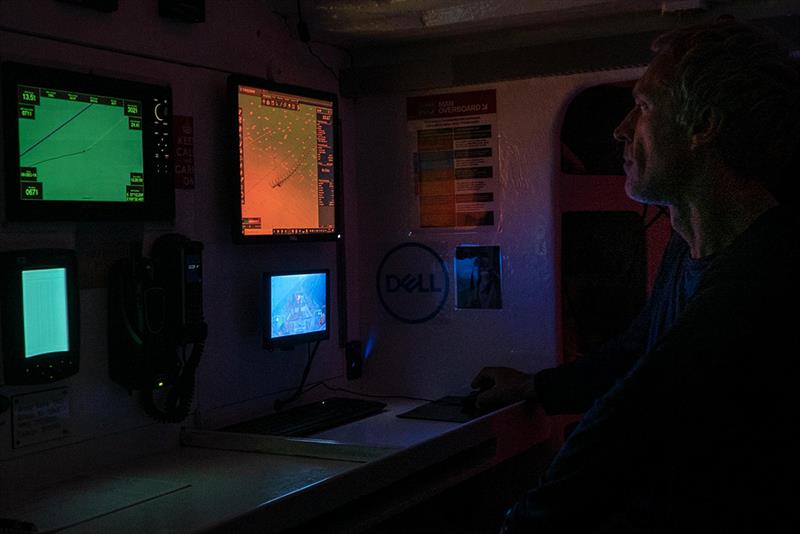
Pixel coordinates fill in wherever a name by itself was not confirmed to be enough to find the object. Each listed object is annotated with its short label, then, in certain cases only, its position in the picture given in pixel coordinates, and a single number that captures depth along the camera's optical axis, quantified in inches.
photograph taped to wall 117.8
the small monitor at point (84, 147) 79.4
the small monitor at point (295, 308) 106.9
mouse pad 102.2
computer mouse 106.3
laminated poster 117.0
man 48.2
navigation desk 69.4
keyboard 96.7
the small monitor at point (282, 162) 102.3
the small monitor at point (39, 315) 78.0
